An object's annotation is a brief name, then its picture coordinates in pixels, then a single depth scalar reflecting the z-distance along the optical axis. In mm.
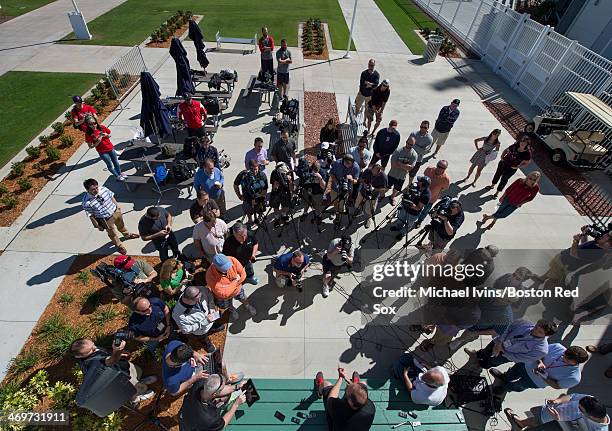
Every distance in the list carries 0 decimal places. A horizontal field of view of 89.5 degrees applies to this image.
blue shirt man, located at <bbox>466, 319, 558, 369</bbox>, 4494
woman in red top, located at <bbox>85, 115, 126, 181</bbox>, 7594
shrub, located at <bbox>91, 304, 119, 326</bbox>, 5781
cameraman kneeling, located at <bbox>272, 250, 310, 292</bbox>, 5512
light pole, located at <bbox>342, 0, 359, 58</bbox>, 16212
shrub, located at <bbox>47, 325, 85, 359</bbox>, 5352
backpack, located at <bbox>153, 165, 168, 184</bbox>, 8023
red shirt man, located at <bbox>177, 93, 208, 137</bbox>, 8539
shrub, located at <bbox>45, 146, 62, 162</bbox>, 8805
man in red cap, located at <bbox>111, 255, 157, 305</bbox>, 5297
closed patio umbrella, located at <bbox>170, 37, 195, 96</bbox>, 10180
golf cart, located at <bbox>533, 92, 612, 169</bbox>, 9828
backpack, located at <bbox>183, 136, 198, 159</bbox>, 8344
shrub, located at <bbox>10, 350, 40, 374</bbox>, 5176
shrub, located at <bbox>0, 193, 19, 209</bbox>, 7621
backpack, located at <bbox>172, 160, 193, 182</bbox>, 8031
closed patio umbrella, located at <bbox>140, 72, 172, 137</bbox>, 7828
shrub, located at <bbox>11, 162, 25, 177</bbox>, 8375
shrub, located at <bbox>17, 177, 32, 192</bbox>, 8039
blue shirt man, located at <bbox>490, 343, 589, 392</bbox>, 4270
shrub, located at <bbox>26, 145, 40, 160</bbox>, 8836
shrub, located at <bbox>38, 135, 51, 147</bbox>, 9336
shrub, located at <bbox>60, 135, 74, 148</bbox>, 9500
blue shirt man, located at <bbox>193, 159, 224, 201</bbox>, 6742
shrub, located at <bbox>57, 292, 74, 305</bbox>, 6047
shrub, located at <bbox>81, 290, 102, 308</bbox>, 6051
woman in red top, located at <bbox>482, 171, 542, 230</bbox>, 6859
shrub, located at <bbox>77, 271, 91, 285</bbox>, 6371
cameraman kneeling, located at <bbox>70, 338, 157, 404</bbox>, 3999
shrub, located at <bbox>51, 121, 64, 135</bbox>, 9906
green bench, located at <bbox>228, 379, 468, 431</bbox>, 4285
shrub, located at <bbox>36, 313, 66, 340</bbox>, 5582
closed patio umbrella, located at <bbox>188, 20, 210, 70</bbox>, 12367
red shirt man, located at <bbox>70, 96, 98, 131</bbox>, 7789
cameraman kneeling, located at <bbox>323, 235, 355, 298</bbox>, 5648
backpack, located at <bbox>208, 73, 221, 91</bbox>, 11602
